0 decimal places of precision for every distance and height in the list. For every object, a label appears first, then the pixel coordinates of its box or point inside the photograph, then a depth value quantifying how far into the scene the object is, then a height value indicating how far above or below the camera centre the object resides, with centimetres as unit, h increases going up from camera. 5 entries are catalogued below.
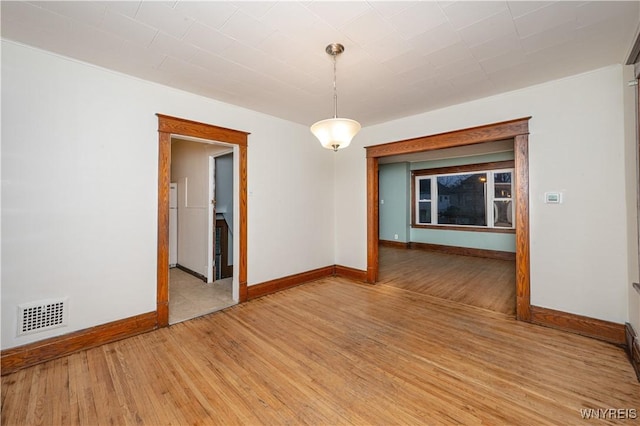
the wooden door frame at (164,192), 292 +28
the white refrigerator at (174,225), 552 -18
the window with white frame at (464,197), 655 +53
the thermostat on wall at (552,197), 285 +21
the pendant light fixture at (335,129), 218 +75
